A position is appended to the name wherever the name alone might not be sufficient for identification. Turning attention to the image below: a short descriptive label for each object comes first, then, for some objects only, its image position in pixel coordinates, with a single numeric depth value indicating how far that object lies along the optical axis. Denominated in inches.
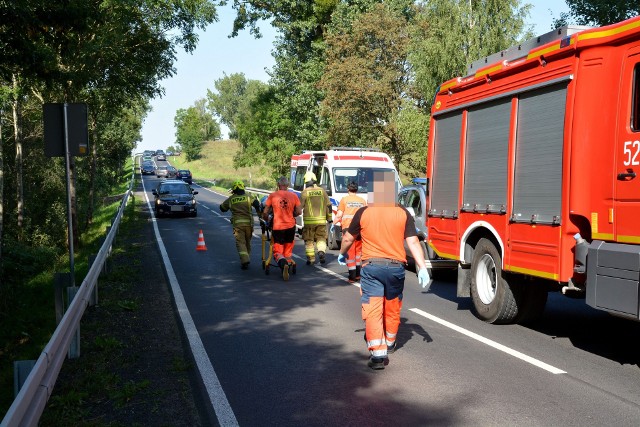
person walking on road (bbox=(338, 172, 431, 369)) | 250.8
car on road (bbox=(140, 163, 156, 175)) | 3796.8
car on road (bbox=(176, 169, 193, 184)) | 2924.0
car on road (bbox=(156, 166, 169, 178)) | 3366.1
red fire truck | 247.4
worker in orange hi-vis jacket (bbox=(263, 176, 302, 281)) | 492.7
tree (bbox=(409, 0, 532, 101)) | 1176.2
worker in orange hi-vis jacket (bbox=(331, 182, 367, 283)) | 471.0
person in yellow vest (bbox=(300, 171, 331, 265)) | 562.3
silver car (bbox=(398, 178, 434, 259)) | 499.2
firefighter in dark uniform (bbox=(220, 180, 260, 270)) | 522.8
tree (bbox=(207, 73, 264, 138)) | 6264.8
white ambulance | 677.9
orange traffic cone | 679.1
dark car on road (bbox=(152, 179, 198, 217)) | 1184.8
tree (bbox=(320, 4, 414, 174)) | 1101.5
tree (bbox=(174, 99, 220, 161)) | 4980.3
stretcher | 510.0
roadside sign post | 340.2
